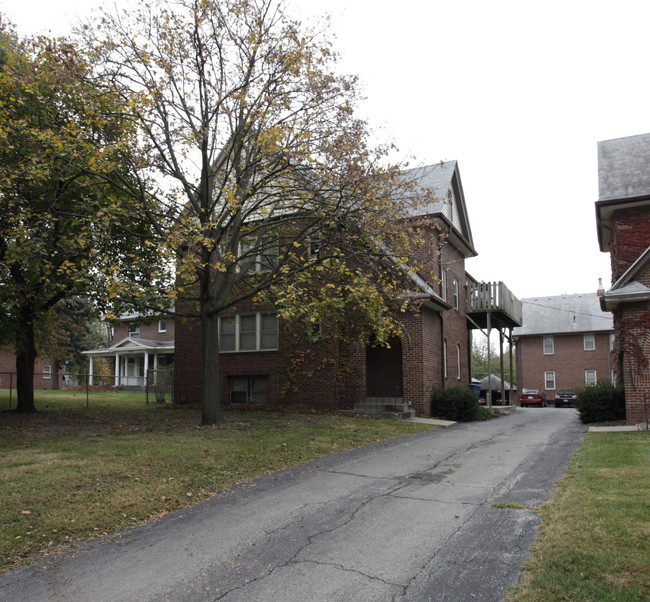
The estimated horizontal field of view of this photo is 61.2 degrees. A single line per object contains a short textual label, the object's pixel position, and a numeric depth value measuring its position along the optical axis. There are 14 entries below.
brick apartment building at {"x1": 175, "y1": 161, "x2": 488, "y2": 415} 19.72
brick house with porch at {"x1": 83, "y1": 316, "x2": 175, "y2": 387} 40.88
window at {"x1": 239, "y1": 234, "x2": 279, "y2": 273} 14.39
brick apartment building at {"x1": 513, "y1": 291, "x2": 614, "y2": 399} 45.00
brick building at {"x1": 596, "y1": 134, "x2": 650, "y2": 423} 15.99
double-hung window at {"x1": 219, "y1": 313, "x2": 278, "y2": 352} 21.72
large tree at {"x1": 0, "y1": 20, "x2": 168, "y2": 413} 11.26
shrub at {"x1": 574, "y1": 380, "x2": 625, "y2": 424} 17.31
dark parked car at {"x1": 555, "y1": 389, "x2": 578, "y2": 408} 39.81
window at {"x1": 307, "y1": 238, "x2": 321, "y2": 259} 13.19
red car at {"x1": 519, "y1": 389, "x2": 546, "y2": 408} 41.97
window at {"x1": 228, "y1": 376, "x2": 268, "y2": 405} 21.86
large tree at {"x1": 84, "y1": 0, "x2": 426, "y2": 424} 12.66
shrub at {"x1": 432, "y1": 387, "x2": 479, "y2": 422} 19.78
